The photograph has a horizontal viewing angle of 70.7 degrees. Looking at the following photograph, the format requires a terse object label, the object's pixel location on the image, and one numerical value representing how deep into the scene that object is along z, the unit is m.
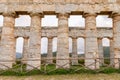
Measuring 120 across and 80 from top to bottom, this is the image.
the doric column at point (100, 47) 15.37
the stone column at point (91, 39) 8.80
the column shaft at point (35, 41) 8.78
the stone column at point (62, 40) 8.75
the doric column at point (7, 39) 8.82
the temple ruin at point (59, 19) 8.85
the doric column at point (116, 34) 8.91
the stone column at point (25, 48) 15.61
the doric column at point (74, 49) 15.38
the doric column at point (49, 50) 15.58
